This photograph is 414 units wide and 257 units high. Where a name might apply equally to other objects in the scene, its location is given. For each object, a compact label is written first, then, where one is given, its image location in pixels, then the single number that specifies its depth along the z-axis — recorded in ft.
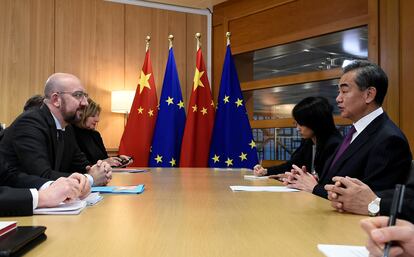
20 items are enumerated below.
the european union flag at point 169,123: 16.08
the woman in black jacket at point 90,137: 12.85
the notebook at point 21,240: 2.62
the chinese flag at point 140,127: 16.34
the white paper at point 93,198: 5.17
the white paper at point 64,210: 4.39
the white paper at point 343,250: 2.83
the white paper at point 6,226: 2.95
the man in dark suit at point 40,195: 4.28
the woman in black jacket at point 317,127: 9.37
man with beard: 6.63
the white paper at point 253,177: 9.32
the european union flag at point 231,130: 15.98
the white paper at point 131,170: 10.87
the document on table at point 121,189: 6.34
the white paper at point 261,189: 6.86
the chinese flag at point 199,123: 16.08
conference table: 3.00
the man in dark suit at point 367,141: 5.64
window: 13.91
